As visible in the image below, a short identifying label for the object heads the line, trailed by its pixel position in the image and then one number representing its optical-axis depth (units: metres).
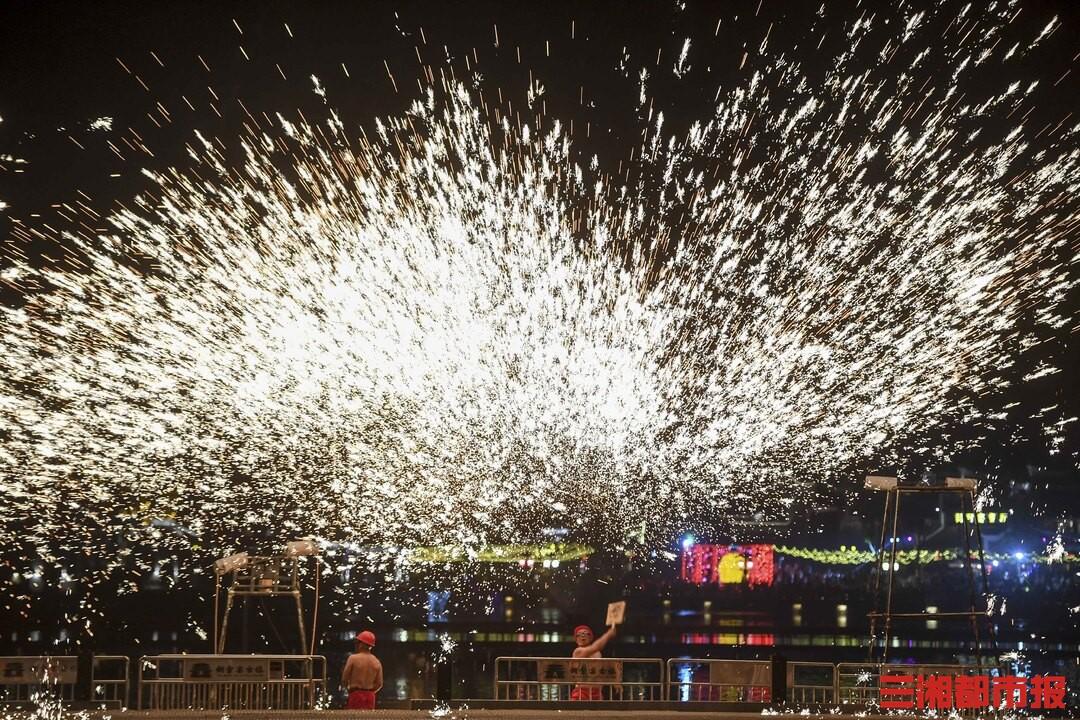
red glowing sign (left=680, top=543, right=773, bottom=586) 56.94
